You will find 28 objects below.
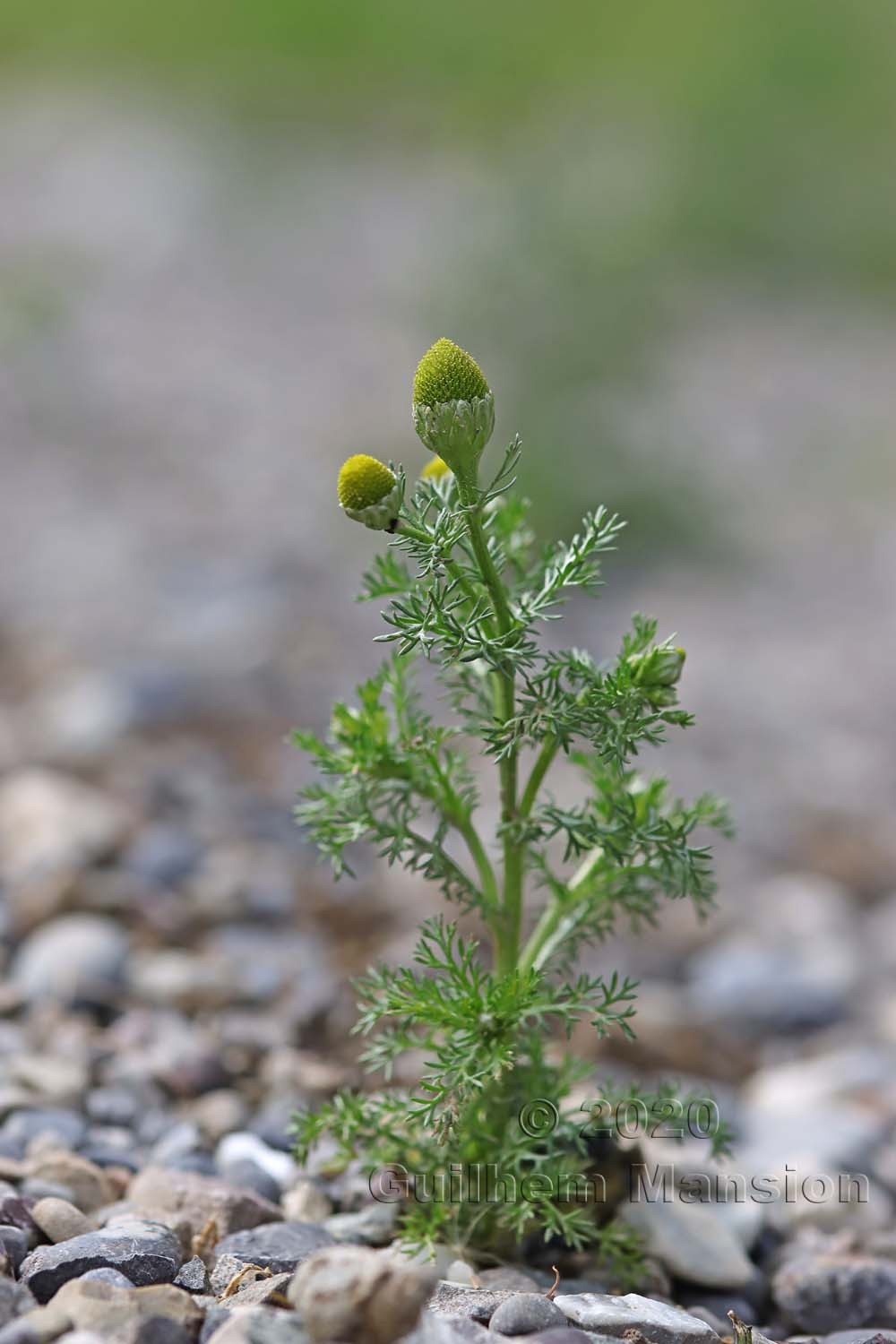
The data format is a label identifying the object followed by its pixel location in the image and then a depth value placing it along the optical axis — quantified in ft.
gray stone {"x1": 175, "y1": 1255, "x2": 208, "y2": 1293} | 1.64
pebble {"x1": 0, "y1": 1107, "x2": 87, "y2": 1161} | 1.77
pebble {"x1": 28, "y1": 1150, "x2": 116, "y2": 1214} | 1.72
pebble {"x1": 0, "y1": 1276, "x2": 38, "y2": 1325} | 1.59
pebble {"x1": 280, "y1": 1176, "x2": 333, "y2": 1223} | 1.73
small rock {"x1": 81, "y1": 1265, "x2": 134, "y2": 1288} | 1.61
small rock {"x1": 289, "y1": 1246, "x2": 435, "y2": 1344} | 1.56
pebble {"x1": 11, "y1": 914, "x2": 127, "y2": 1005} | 1.92
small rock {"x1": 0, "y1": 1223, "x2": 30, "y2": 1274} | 1.64
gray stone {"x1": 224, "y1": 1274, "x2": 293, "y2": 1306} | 1.61
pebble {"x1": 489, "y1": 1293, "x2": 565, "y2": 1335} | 1.61
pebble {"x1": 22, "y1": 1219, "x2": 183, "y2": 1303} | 1.62
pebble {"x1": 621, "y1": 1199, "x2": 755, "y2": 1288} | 1.73
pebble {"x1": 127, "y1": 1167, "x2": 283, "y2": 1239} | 1.70
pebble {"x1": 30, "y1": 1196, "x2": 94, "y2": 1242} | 1.67
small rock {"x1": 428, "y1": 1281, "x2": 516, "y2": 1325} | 1.62
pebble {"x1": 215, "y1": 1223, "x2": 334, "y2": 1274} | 1.66
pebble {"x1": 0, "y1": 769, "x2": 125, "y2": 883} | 2.05
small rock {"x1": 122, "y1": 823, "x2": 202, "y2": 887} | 2.12
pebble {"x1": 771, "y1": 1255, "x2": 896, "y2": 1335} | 1.73
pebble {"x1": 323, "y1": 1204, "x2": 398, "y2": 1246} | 1.71
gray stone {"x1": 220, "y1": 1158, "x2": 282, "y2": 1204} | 1.75
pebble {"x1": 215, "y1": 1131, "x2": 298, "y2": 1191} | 1.77
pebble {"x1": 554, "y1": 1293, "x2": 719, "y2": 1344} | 1.62
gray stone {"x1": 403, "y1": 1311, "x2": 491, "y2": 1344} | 1.57
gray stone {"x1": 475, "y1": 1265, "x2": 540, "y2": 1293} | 1.67
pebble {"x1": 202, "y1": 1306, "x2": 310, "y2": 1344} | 1.57
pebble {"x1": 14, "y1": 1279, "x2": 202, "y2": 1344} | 1.57
